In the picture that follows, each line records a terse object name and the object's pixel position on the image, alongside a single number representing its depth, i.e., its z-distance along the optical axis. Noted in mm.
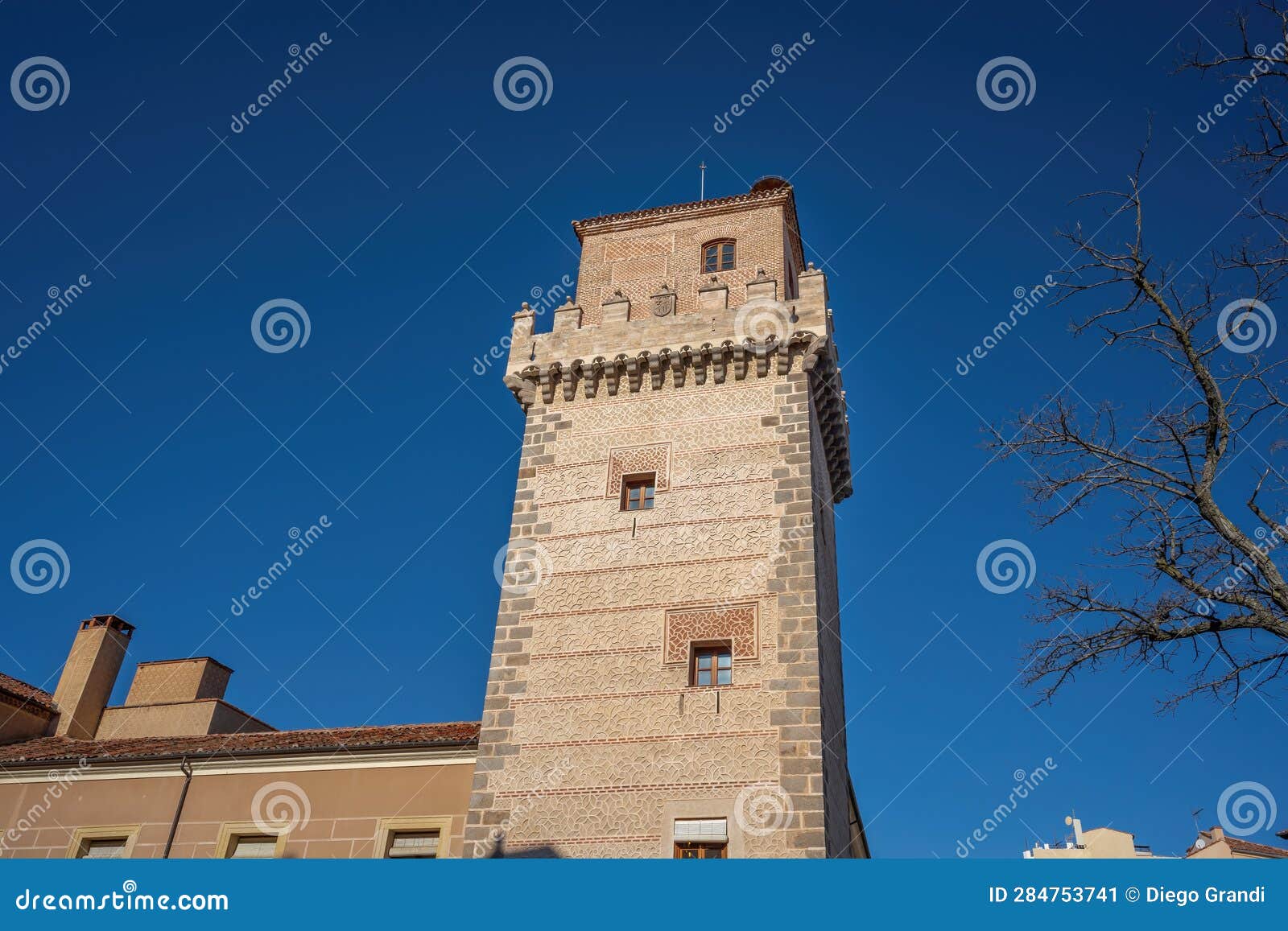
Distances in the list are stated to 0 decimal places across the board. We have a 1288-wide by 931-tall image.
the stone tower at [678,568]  14641
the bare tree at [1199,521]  9992
